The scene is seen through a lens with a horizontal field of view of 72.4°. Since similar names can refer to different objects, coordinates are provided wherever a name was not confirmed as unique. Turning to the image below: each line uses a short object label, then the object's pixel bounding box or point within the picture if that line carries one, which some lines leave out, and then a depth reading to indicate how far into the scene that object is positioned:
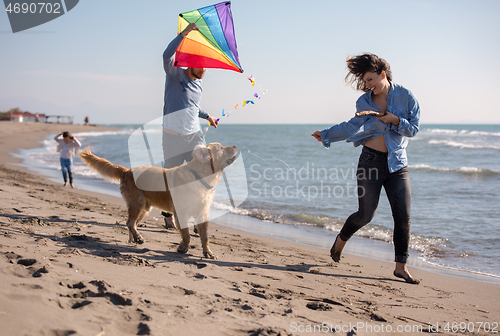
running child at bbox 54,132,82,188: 9.88
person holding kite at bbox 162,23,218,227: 4.84
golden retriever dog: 4.40
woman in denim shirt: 3.95
